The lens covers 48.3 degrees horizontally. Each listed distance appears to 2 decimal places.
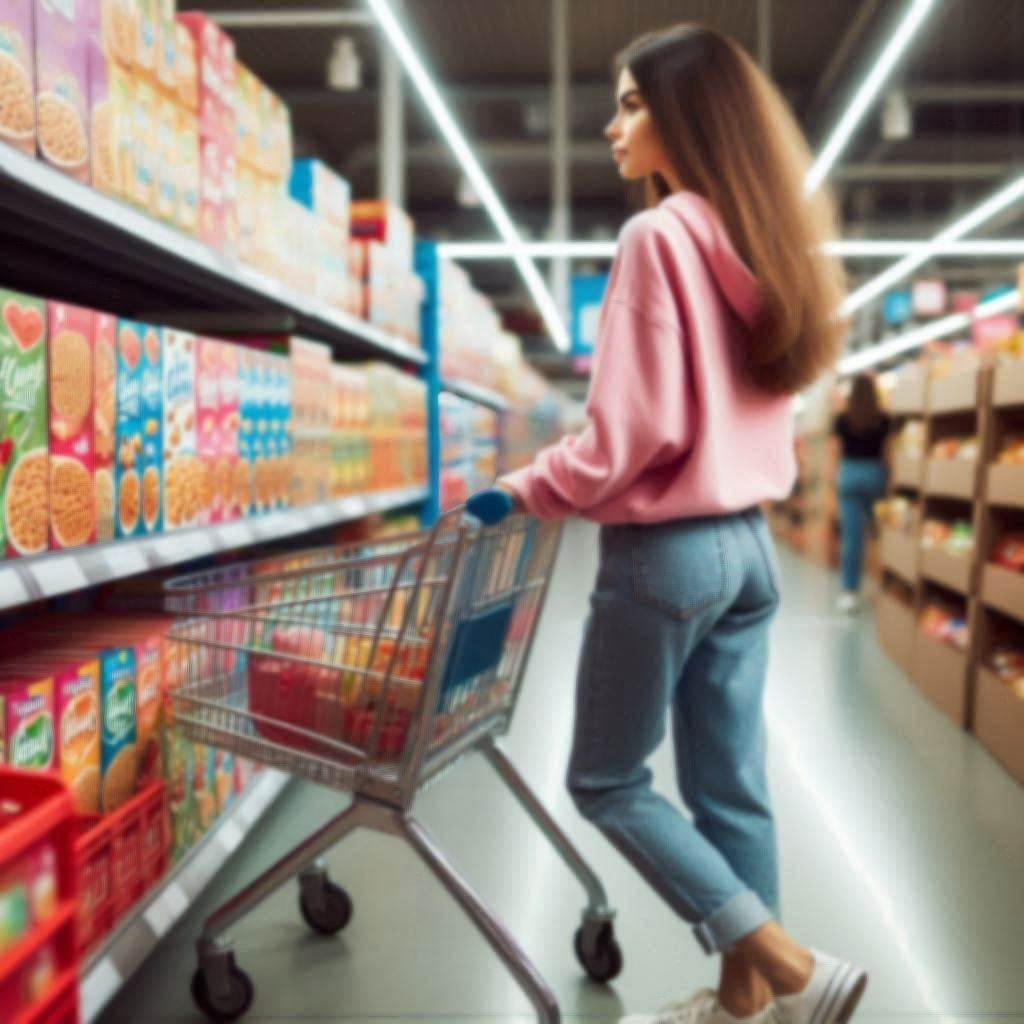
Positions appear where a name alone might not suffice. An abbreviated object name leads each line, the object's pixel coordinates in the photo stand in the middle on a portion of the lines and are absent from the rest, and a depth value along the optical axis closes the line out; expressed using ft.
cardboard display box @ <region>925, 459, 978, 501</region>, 15.03
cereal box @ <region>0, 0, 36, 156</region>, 5.24
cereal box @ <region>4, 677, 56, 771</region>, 5.75
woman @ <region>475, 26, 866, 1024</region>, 5.72
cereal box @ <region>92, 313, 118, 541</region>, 6.27
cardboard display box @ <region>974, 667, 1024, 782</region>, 11.96
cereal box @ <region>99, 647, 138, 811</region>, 6.73
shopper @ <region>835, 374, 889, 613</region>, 25.21
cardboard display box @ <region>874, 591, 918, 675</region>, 17.87
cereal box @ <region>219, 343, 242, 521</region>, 8.13
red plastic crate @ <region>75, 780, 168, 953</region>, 6.12
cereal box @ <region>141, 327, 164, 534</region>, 6.89
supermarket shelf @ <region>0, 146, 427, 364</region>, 5.89
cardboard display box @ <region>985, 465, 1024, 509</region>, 12.89
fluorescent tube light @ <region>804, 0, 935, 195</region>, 14.73
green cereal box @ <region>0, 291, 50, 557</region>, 5.30
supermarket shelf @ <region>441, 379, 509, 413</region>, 17.20
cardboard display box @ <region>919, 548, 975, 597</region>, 14.74
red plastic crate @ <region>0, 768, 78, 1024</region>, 2.90
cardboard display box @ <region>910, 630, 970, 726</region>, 14.30
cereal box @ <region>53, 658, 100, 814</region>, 6.23
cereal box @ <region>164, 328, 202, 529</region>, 7.20
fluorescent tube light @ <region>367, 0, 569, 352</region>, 14.38
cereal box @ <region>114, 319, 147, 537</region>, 6.55
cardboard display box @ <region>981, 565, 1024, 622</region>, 12.42
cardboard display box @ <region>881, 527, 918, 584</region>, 18.57
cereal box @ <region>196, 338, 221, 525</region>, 7.71
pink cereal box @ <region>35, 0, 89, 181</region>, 5.64
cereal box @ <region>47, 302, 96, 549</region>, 5.78
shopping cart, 6.13
